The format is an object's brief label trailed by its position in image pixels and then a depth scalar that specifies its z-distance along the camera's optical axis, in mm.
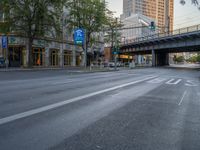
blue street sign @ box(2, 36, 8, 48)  32438
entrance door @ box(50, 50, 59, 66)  46381
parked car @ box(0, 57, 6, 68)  34619
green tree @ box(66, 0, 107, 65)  43000
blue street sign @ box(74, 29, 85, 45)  34469
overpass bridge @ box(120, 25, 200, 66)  43438
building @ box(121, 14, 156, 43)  73062
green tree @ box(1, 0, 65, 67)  32938
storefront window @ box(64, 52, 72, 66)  50812
